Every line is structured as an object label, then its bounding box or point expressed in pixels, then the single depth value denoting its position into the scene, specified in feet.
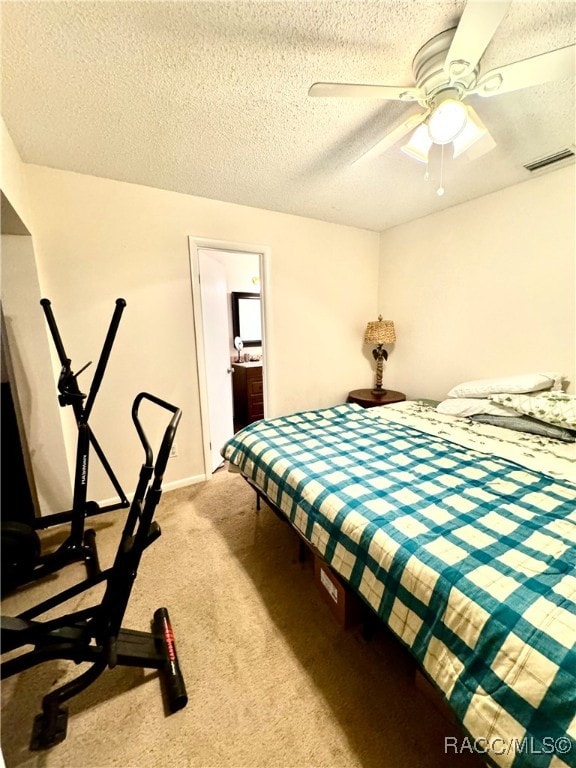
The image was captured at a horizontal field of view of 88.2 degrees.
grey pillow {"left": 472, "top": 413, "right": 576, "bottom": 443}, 5.86
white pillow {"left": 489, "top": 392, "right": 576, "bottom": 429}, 5.84
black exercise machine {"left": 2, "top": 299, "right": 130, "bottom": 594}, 4.33
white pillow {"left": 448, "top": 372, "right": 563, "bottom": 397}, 6.76
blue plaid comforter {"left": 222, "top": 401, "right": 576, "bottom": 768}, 2.18
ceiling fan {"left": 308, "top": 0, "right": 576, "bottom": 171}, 3.03
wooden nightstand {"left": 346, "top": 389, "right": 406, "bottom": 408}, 9.95
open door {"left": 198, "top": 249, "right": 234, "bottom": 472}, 8.93
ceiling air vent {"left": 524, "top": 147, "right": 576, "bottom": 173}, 6.10
